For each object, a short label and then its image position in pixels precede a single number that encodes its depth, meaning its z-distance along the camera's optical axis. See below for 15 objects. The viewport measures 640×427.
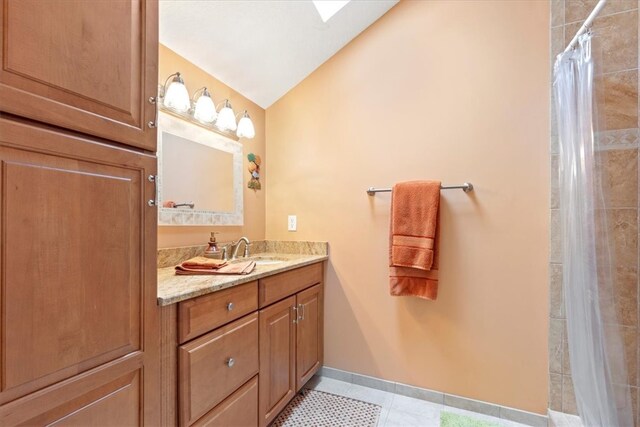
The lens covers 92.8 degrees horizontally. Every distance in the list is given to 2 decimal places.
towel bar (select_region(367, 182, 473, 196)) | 1.81
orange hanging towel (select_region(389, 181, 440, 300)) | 1.81
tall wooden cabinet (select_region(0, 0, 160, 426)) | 0.67
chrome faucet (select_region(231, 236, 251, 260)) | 2.01
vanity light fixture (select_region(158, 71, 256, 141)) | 1.59
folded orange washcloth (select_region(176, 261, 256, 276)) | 1.37
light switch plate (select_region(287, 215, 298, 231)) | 2.32
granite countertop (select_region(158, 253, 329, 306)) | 1.02
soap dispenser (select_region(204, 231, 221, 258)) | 1.74
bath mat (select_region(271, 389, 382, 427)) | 1.68
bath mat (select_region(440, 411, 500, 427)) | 1.69
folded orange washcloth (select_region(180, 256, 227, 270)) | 1.41
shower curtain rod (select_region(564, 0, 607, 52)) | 1.22
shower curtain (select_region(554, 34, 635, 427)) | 1.36
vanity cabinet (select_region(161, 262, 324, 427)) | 1.04
